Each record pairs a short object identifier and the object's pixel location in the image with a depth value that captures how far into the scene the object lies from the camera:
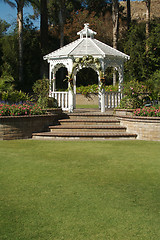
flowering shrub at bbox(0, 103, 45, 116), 11.53
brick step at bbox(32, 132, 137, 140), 11.26
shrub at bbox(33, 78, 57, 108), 14.09
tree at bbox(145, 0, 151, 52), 25.42
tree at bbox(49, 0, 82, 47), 31.28
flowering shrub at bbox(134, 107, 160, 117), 11.56
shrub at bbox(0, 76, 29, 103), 16.61
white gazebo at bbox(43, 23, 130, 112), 15.83
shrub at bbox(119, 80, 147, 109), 13.45
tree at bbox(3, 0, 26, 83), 26.20
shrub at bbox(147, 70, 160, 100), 15.91
